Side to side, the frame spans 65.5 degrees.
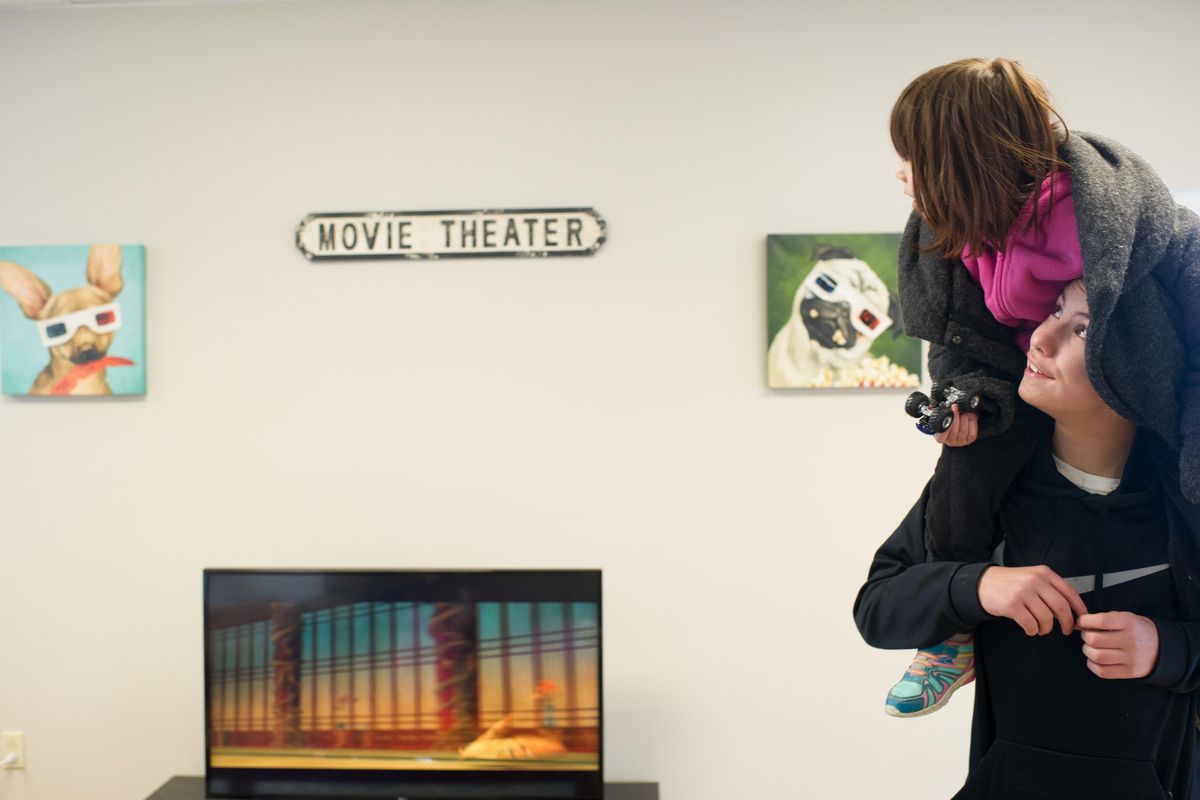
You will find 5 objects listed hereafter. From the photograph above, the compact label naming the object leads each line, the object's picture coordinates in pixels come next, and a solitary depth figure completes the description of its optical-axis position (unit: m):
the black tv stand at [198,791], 2.29
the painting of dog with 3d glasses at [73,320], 2.47
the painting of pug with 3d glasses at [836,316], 2.37
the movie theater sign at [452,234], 2.42
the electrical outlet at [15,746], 2.54
